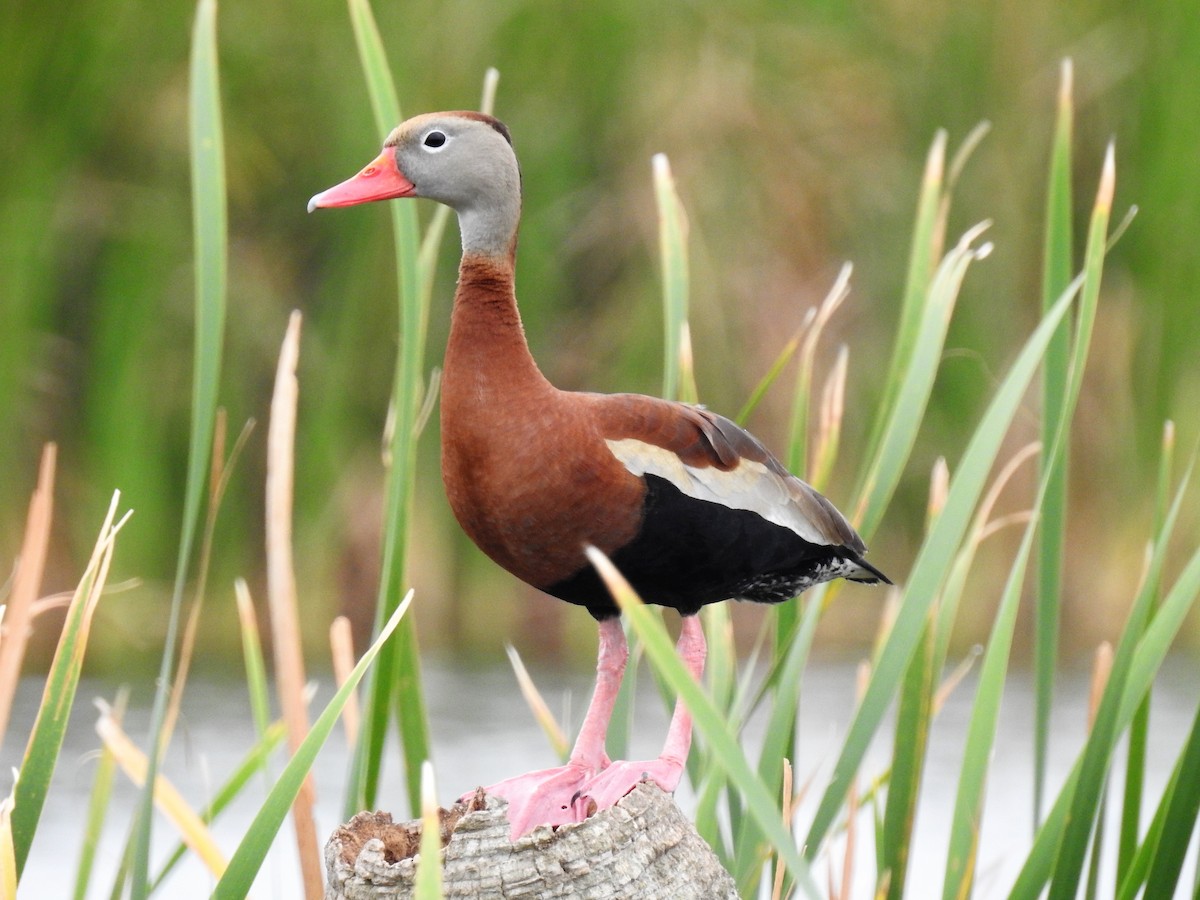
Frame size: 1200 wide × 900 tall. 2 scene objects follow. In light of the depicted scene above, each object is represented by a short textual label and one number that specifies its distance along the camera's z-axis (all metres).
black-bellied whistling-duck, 8.87
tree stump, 8.75
